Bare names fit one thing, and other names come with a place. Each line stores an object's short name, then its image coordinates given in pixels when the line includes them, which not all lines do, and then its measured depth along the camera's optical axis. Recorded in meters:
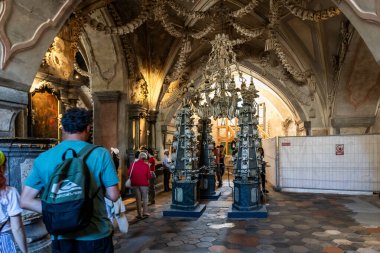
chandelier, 6.84
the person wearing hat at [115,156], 7.67
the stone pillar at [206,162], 8.11
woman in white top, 1.92
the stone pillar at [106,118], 8.61
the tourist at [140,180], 5.78
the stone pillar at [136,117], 8.89
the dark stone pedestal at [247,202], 5.78
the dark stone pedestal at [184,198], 6.11
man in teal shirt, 1.60
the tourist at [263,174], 7.77
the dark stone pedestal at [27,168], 3.15
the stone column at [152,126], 10.24
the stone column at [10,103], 4.17
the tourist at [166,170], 8.98
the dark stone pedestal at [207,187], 8.08
